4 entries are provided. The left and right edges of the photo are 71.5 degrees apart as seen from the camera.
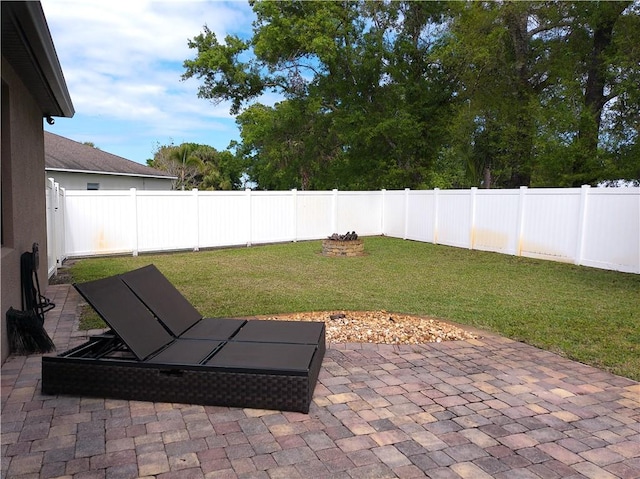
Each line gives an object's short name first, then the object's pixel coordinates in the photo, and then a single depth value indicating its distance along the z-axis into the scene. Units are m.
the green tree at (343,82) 18.50
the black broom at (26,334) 4.07
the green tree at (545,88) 13.95
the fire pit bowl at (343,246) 11.64
